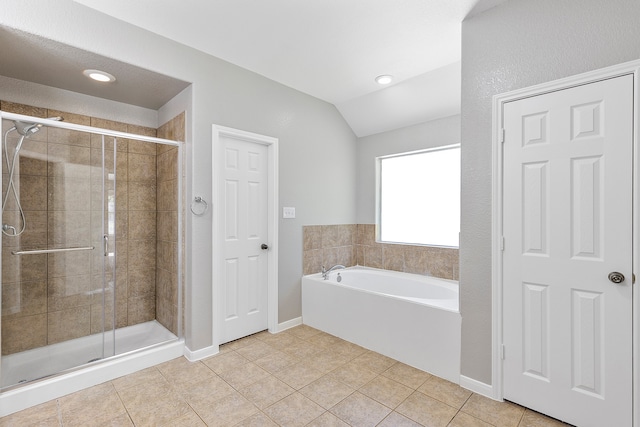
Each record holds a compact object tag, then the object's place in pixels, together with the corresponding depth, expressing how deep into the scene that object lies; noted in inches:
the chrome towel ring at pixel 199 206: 98.7
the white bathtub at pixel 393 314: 88.1
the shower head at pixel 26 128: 79.1
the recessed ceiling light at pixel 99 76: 90.2
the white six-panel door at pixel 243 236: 110.6
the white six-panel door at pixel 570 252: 62.1
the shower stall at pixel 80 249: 84.2
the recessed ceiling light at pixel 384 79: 117.3
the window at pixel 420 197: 131.9
